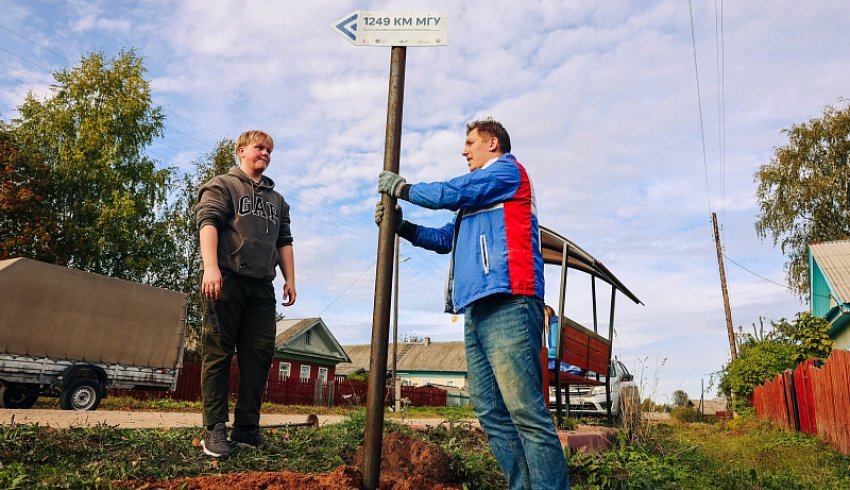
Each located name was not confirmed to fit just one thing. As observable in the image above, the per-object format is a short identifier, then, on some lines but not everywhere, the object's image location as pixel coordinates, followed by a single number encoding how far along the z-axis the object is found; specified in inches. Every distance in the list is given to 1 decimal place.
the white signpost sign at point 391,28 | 141.3
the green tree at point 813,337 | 573.3
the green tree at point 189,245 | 1028.5
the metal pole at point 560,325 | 218.4
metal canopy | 247.6
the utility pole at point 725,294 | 986.7
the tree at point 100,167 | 876.0
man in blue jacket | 108.8
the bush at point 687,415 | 767.7
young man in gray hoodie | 144.5
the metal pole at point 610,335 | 286.2
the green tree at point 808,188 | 943.3
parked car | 447.7
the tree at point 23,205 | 814.5
